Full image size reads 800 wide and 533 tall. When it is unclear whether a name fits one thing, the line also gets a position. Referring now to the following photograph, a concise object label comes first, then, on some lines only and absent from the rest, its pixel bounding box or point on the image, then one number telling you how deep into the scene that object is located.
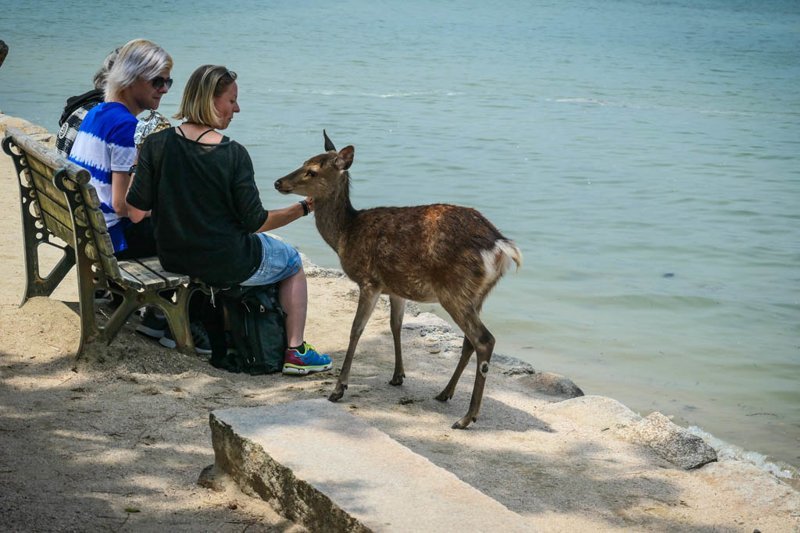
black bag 6.14
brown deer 5.59
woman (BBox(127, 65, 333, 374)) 5.73
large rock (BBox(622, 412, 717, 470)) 5.57
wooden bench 5.61
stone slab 3.84
